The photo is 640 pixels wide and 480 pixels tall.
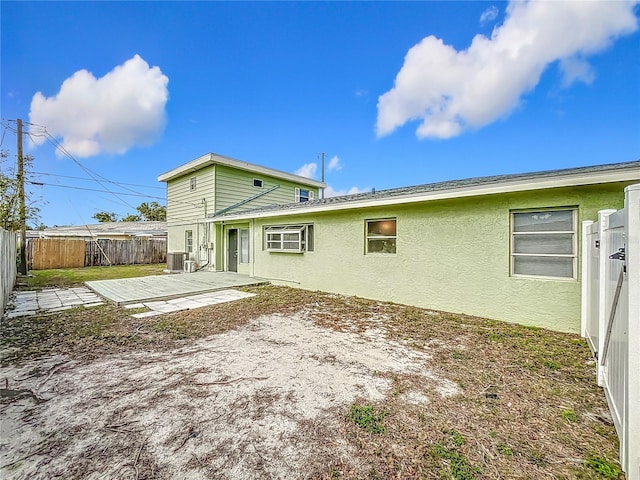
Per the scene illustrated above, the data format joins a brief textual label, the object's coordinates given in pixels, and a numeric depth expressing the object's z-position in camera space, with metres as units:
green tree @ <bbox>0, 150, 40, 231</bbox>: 8.67
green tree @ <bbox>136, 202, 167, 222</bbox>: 38.66
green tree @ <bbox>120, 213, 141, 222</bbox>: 39.75
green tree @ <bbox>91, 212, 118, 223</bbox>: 40.88
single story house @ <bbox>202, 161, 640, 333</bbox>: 4.48
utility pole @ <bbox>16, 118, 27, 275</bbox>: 10.01
